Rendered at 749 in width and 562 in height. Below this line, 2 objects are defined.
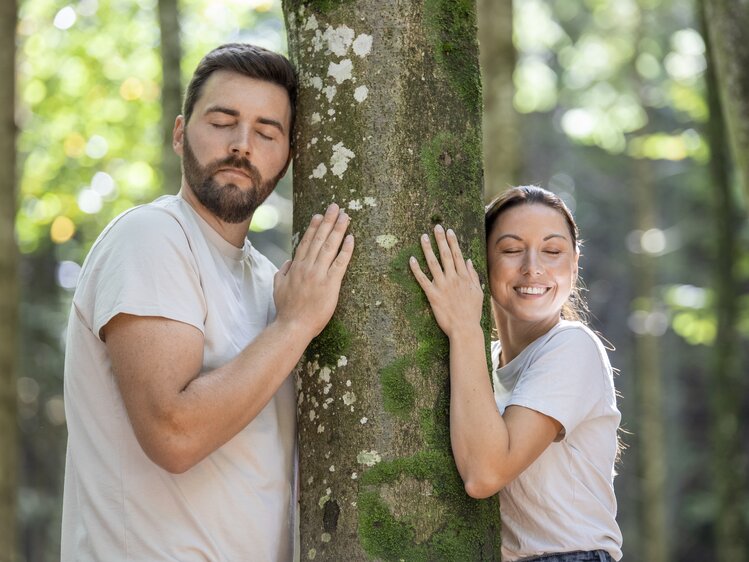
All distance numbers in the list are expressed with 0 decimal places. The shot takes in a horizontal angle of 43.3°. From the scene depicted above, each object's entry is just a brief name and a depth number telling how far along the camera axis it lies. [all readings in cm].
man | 296
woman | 316
